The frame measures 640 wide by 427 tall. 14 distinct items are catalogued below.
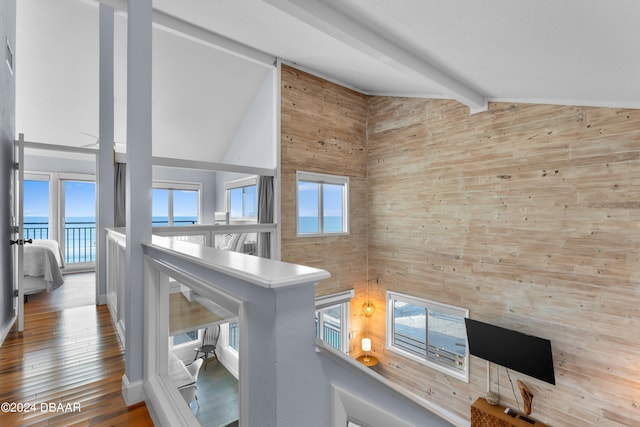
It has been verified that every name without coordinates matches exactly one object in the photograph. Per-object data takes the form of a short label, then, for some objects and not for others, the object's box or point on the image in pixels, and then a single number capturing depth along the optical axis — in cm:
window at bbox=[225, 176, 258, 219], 629
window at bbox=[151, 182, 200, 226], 734
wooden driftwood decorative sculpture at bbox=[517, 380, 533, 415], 396
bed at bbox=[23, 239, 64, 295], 360
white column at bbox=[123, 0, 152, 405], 161
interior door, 254
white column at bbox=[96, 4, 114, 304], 332
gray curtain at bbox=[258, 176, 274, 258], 493
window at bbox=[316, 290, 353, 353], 560
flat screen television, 381
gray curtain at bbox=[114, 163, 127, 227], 370
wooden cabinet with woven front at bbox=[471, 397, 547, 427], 395
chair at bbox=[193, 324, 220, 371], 162
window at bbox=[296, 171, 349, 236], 540
